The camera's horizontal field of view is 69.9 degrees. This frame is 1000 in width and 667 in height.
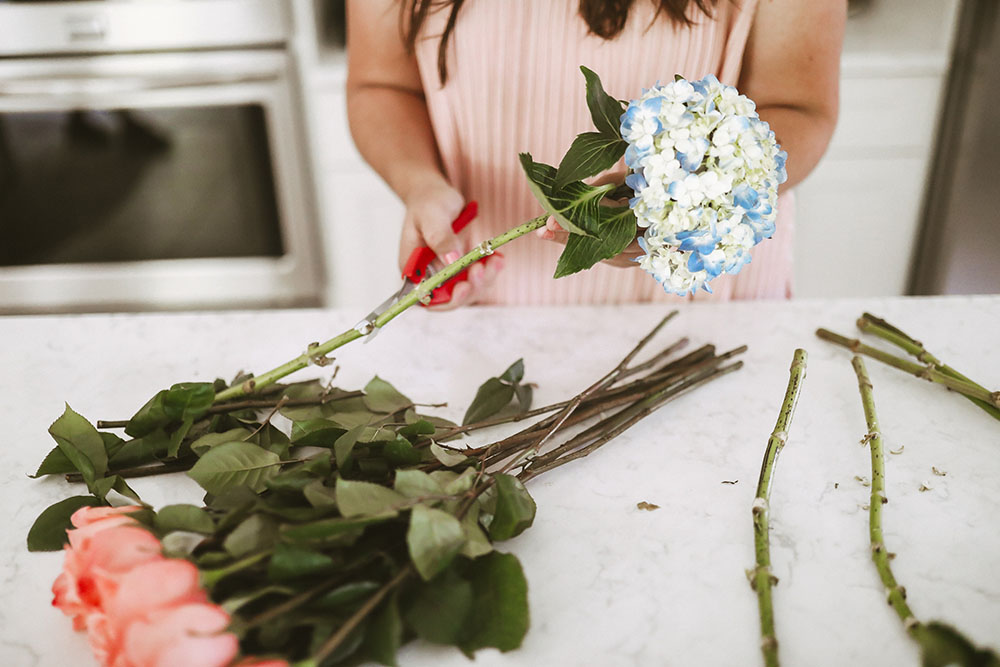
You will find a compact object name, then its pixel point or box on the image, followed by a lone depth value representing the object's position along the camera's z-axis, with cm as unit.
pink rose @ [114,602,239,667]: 34
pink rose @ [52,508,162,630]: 37
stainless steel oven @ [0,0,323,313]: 173
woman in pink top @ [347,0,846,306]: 85
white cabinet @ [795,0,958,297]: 173
